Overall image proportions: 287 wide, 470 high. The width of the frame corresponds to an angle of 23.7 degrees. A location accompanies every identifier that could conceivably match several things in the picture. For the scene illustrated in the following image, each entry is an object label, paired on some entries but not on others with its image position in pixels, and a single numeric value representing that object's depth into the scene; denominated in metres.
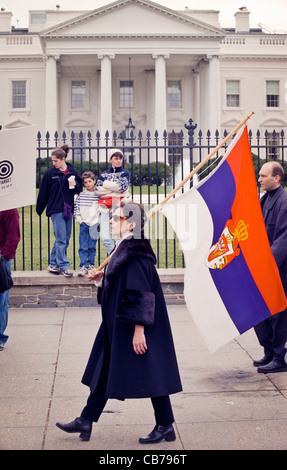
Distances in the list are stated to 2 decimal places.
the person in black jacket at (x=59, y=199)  9.04
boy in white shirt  9.16
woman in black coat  4.18
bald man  5.97
